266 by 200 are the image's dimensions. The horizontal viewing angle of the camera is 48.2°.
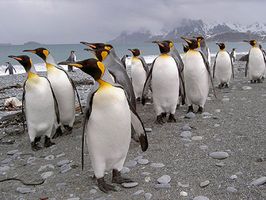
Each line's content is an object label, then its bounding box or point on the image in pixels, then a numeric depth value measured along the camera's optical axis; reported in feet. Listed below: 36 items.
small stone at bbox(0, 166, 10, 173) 13.24
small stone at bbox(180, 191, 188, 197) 9.45
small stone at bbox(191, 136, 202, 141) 14.32
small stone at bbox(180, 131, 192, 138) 14.85
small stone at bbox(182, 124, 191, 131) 15.90
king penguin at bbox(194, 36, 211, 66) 30.04
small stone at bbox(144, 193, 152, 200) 9.46
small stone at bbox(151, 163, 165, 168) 11.68
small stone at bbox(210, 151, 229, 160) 11.85
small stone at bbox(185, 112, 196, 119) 18.57
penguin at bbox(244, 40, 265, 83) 31.22
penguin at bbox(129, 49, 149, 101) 25.40
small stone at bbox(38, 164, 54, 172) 12.76
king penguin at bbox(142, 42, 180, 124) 17.08
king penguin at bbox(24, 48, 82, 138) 17.13
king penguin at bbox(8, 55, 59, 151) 15.46
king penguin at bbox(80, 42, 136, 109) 14.83
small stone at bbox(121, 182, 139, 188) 10.31
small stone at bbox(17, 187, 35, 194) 10.70
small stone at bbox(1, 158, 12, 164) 14.18
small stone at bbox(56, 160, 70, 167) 13.03
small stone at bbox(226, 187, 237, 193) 9.34
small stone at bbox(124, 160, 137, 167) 12.09
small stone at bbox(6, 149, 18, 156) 15.30
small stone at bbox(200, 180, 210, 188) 9.85
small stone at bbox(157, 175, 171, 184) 10.36
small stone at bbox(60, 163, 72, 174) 12.22
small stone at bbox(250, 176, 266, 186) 9.51
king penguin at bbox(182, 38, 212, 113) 19.13
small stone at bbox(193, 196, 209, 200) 9.05
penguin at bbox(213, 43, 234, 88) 29.91
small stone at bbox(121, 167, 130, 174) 11.55
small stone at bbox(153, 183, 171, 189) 9.99
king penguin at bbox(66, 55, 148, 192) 9.93
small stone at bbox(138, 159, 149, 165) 12.11
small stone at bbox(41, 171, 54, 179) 11.90
